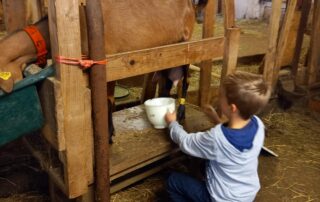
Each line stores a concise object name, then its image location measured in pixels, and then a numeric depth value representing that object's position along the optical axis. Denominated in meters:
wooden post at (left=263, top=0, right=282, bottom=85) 3.17
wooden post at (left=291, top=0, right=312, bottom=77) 3.79
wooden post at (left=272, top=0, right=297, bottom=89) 3.34
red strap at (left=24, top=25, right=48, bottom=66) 1.79
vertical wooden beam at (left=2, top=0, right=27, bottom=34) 2.11
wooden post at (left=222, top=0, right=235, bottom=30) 2.37
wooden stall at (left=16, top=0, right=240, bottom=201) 1.54
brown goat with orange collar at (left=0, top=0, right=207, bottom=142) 1.74
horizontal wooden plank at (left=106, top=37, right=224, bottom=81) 1.75
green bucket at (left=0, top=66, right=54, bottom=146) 1.55
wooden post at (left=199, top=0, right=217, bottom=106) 3.07
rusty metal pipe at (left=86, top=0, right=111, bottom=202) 1.55
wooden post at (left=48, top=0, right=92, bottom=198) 1.48
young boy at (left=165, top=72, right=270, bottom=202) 1.68
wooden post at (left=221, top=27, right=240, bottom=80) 2.27
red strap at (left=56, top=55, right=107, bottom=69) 1.52
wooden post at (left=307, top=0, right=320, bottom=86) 3.79
